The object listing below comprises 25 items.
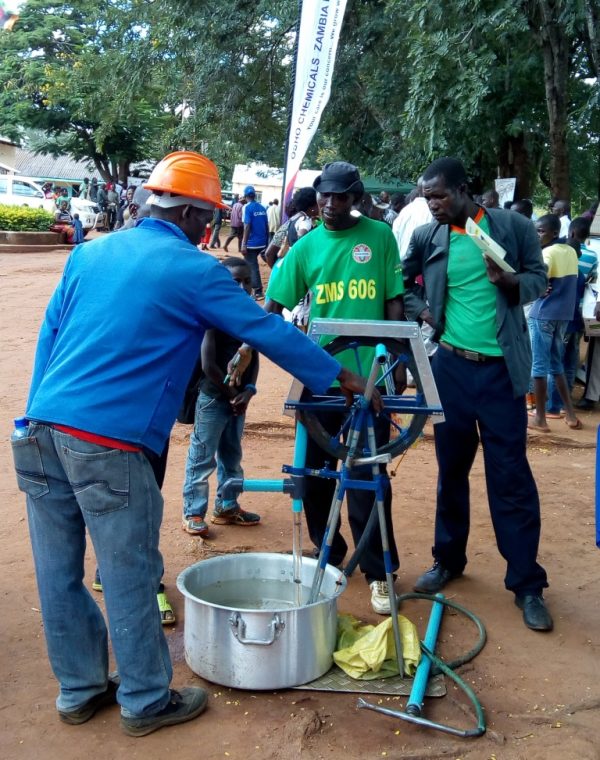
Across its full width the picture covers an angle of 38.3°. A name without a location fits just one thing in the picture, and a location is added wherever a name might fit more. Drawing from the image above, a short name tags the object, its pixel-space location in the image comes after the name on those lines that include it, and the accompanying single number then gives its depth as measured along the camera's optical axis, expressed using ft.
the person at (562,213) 35.24
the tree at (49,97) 103.86
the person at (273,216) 64.14
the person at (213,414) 15.48
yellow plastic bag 11.33
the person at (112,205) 89.25
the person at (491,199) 35.37
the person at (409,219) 24.61
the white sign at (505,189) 43.50
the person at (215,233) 76.21
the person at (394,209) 45.37
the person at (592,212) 40.69
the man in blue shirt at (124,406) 9.41
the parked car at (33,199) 87.76
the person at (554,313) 25.29
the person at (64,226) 75.66
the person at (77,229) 73.56
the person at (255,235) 48.16
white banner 29.86
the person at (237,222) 62.85
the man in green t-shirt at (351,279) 13.11
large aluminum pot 10.72
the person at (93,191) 107.65
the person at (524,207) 31.76
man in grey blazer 12.91
